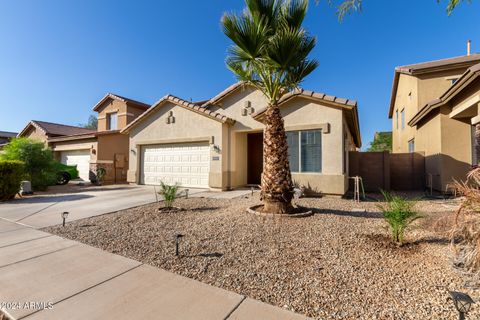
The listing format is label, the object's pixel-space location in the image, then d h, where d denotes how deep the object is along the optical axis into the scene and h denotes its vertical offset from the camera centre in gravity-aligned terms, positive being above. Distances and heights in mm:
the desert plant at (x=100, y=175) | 16603 -704
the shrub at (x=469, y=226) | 3109 -897
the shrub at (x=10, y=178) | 10180 -566
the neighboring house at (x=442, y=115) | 8703 +2272
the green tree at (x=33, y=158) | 13344 +445
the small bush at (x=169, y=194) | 7527 -953
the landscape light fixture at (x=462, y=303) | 2027 -1244
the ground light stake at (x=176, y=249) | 4070 -1529
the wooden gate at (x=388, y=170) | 12248 -273
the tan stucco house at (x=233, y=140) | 9539 +1351
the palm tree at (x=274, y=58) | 6078 +3061
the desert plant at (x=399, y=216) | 4199 -956
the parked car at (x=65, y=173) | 16658 -585
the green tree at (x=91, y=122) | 69081 +13493
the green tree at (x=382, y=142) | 36531 +3848
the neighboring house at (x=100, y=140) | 17391 +2072
